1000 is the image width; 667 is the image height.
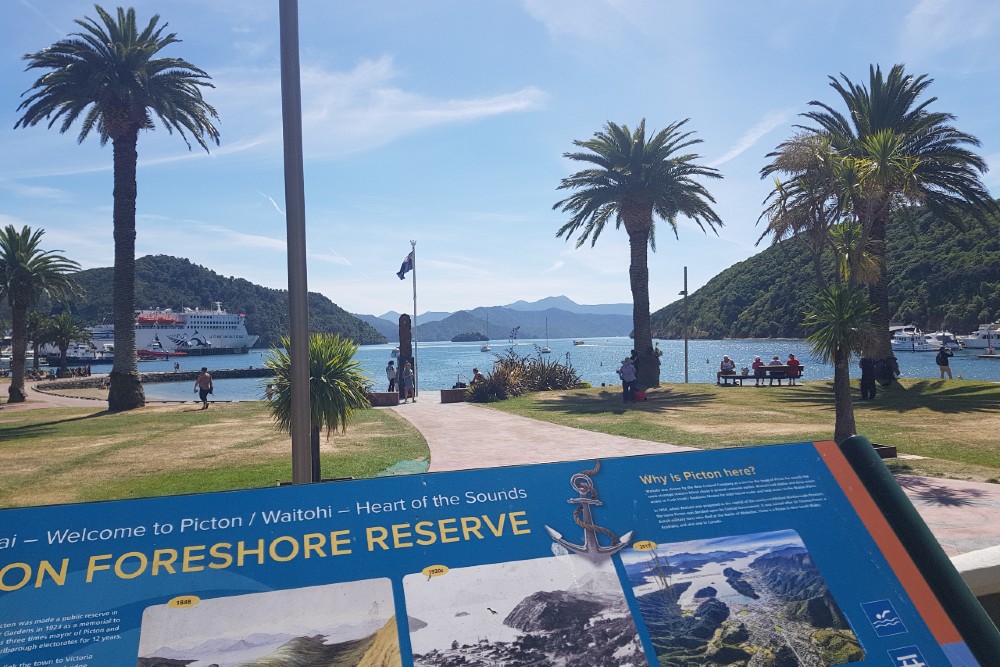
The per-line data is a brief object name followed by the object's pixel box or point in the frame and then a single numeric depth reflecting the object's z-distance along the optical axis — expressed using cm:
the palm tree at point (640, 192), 2680
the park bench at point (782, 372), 2697
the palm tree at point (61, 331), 5647
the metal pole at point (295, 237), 418
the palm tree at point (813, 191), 1137
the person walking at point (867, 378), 1941
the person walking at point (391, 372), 2670
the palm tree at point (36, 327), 5547
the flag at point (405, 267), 3187
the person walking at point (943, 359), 2406
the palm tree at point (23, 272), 3178
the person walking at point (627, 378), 2042
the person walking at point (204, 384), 2416
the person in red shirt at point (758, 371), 2781
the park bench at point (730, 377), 2800
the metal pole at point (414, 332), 2606
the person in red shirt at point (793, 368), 2703
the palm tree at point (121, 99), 2302
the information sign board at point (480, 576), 199
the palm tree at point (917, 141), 2331
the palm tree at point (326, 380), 877
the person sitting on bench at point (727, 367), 2859
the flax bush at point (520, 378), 2361
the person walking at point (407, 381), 2433
